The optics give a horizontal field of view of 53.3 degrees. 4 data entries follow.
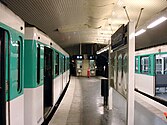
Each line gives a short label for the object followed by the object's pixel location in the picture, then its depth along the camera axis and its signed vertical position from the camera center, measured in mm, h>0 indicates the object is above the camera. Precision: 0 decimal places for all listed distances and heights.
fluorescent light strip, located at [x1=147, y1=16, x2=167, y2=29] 3588 +971
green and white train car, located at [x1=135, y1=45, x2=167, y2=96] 8147 -357
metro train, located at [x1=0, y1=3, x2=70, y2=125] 1904 -117
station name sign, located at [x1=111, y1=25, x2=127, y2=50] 3267 +554
